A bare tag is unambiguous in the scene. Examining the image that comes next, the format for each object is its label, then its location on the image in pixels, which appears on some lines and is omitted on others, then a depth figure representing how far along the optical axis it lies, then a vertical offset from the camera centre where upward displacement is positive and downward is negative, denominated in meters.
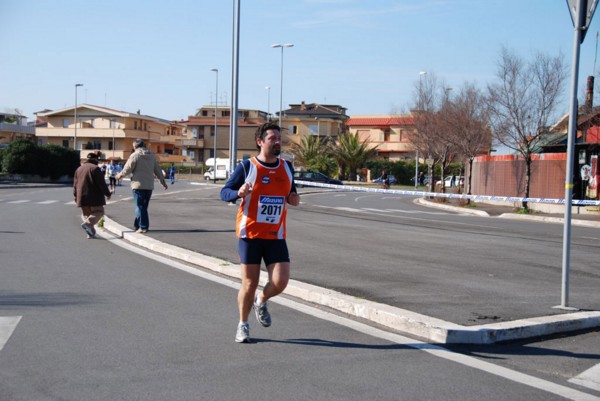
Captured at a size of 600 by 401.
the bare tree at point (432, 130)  39.56 +2.38
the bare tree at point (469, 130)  35.78 +2.12
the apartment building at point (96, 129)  89.66 +4.05
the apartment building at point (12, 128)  92.94 +4.13
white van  71.32 -0.65
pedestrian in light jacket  14.02 -0.31
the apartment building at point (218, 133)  96.44 +4.33
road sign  7.04 +1.64
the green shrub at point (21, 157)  52.38 +0.17
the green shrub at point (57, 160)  54.62 -0.01
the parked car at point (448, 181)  69.13 -1.06
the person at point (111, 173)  38.31 -0.65
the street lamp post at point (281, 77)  57.51 +7.31
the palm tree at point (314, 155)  74.06 +1.30
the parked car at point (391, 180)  71.85 -1.12
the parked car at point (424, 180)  73.46 -1.02
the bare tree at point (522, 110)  28.11 +2.50
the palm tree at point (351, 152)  71.94 +1.65
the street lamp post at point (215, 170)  68.49 -0.54
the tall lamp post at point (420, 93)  46.27 +5.04
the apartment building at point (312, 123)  93.81 +5.93
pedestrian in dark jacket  13.85 -0.61
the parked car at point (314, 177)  60.62 -0.89
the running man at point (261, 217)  5.88 -0.42
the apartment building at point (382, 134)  85.94 +4.28
